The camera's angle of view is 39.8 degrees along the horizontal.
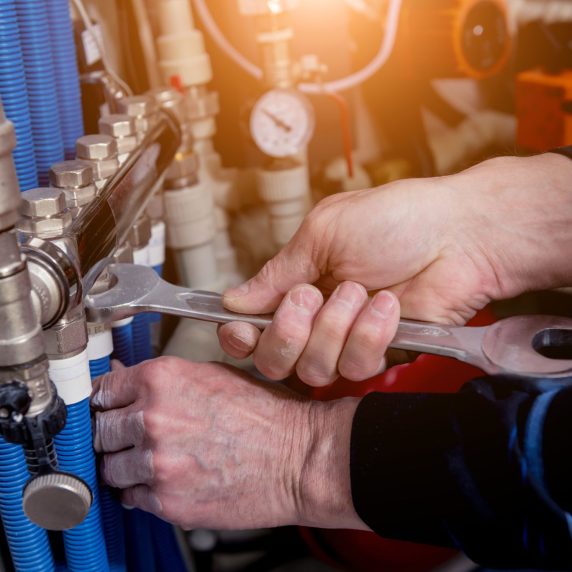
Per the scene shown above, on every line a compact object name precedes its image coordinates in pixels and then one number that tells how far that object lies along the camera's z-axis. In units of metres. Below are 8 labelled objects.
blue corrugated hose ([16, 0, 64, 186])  0.65
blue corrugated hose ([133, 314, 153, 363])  0.85
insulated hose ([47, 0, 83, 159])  0.71
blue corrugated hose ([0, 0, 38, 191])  0.61
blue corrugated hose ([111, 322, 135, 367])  0.78
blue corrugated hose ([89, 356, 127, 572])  0.70
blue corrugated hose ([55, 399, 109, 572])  0.62
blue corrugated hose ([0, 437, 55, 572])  0.61
